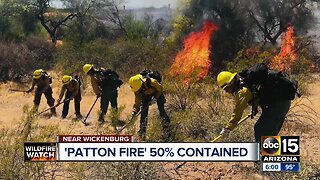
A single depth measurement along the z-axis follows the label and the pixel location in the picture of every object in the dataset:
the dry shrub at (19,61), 20.17
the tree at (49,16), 33.41
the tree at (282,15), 25.81
